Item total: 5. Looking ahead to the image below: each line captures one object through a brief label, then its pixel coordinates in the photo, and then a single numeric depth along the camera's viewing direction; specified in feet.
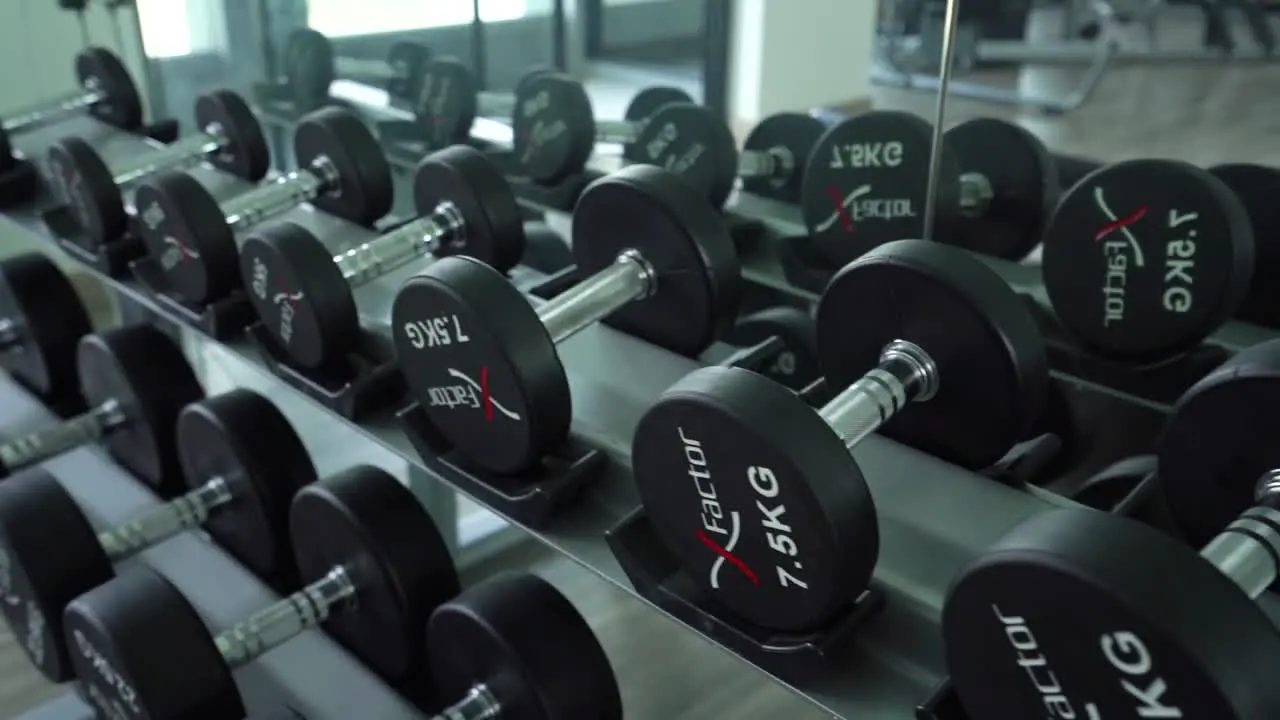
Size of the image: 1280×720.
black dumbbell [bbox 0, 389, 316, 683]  3.37
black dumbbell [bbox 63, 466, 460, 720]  2.86
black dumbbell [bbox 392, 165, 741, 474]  2.66
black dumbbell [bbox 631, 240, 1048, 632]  2.05
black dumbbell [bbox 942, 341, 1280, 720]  1.54
